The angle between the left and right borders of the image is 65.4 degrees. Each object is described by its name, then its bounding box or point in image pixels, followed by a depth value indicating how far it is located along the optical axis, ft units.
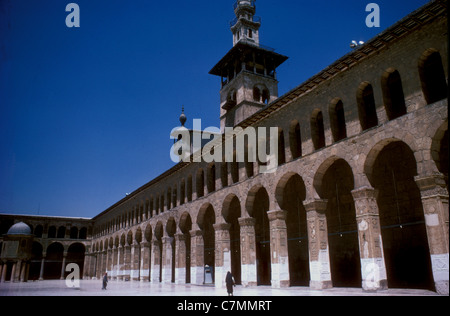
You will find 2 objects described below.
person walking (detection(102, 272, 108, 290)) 73.00
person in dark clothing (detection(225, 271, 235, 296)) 45.05
